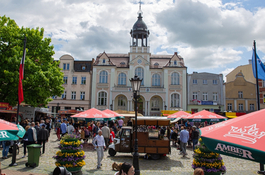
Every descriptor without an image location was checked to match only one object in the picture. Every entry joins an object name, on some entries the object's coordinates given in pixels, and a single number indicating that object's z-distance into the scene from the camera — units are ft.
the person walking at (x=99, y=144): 33.63
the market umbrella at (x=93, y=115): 55.26
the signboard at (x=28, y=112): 83.05
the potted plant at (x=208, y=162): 26.02
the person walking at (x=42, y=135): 40.40
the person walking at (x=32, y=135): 36.99
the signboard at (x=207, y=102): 136.87
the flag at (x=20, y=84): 39.48
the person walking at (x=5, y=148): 36.73
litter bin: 31.89
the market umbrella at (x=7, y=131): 16.69
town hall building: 136.05
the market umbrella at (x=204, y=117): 57.16
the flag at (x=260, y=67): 45.34
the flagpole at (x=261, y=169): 31.19
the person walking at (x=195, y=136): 51.13
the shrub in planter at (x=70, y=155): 27.76
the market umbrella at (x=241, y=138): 10.81
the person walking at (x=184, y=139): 44.45
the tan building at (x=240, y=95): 137.59
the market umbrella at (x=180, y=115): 70.23
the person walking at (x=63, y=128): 56.03
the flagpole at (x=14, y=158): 32.36
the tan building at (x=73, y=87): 138.10
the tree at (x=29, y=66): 65.72
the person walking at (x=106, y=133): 49.57
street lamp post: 34.38
